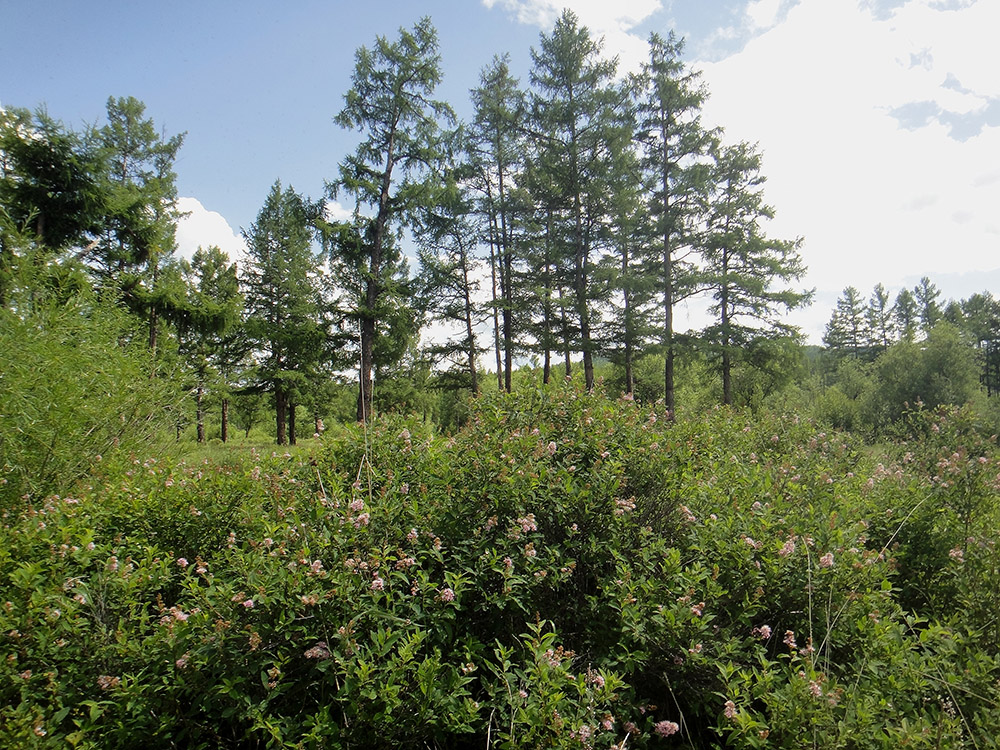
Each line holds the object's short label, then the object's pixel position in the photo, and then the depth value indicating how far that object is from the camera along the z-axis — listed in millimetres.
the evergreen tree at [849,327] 61344
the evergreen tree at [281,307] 19906
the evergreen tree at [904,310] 60594
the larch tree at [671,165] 17328
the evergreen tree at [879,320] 59906
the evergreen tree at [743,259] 18719
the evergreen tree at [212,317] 16312
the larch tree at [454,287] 19672
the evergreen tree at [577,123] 16812
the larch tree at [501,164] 18875
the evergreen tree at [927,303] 57031
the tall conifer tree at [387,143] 15617
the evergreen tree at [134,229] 13930
